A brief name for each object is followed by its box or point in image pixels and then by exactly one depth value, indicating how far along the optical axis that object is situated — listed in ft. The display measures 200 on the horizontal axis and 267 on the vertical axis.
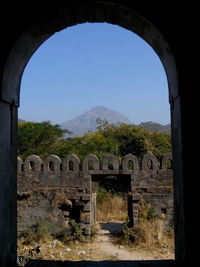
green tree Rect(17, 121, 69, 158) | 65.05
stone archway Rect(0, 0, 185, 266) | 7.14
